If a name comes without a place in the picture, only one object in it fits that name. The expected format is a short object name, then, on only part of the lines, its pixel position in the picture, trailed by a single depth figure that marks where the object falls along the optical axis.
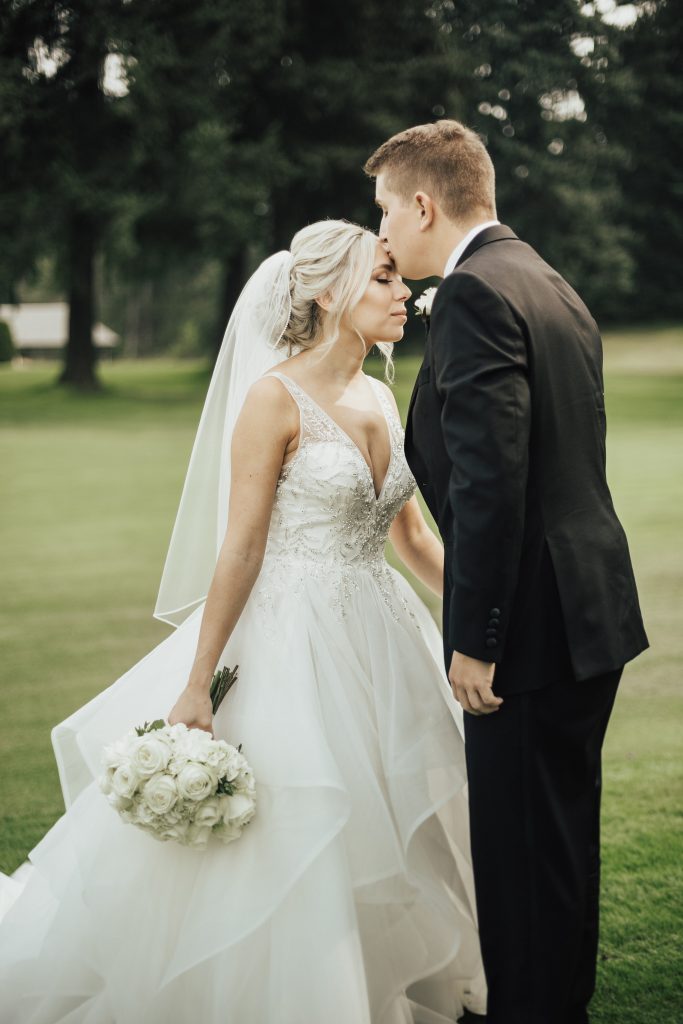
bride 2.47
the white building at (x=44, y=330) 54.44
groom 2.23
